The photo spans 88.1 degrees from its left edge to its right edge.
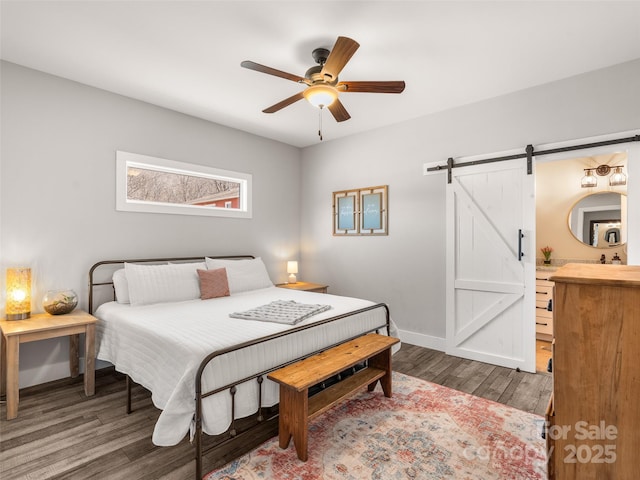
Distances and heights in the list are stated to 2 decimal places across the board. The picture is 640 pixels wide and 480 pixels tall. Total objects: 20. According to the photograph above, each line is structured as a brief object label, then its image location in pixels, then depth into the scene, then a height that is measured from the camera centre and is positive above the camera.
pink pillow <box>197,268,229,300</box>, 3.54 -0.45
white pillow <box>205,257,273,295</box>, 3.94 -0.38
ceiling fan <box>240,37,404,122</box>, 2.30 +1.22
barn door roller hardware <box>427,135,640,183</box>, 2.94 +0.93
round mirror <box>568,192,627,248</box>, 4.41 +0.35
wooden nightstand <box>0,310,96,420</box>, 2.49 -0.76
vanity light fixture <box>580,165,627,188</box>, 4.41 +0.95
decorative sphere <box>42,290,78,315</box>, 2.94 -0.54
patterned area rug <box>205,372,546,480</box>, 1.93 -1.33
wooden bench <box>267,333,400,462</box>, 2.00 -0.95
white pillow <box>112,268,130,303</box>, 3.25 -0.44
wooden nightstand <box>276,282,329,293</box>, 4.67 -0.63
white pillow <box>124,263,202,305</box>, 3.19 -0.42
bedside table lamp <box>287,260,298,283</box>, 5.06 -0.40
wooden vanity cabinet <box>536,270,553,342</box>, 4.40 -0.85
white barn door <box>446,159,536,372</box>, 3.45 -0.22
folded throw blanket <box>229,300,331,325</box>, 2.56 -0.58
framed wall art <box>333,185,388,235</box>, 4.58 +0.47
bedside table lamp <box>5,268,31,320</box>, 2.78 -0.45
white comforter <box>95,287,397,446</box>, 1.84 -0.73
